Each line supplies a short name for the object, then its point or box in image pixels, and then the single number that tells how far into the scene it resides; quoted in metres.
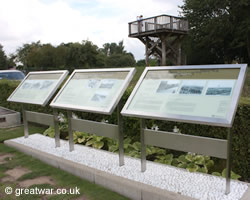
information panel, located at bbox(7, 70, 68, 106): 5.02
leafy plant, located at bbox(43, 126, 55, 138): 6.15
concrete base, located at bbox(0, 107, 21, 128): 8.01
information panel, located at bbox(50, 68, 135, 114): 3.81
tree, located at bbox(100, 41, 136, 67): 63.04
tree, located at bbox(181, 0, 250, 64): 23.61
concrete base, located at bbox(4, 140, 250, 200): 3.16
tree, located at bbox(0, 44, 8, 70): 55.47
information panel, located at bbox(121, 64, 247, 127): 2.84
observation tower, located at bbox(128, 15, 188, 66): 18.87
